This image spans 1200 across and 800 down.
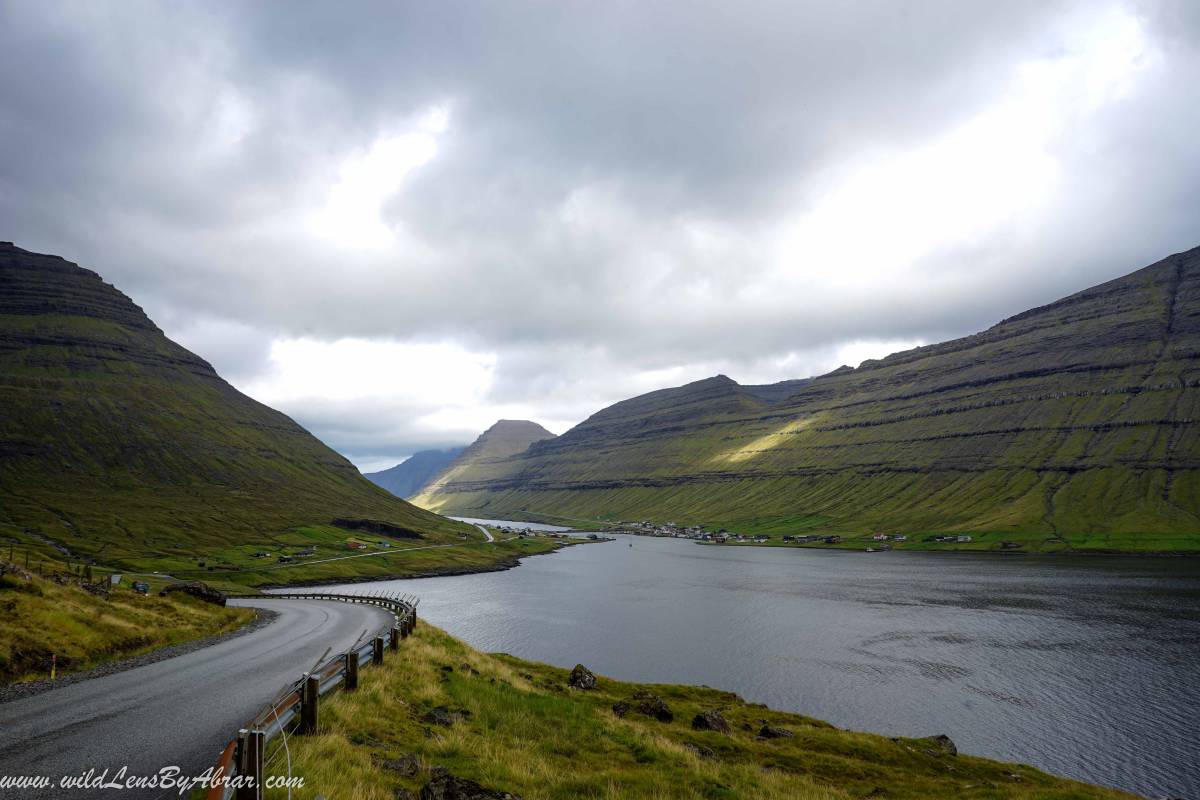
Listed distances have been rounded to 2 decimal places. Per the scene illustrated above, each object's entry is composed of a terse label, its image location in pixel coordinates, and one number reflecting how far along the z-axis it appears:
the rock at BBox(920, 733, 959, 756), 39.22
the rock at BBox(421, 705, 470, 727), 22.55
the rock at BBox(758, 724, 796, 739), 38.16
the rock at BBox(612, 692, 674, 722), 36.62
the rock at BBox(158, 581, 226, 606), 62.84
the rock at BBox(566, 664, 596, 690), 42.97
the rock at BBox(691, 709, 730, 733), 36.25
